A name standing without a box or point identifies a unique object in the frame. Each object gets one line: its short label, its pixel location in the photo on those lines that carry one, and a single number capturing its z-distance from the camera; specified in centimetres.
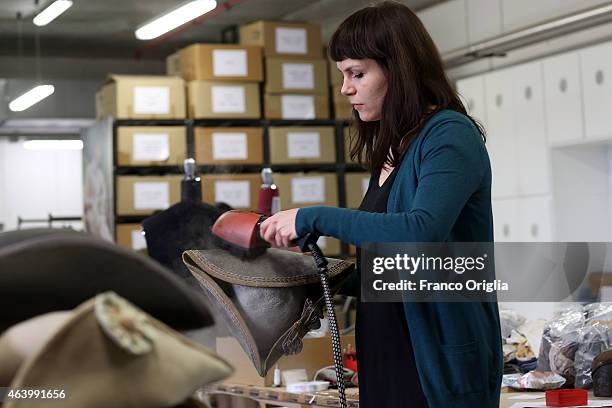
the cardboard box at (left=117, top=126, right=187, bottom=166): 710
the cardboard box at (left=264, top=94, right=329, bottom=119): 749
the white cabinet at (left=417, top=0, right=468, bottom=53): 747
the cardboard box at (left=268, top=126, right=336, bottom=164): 745
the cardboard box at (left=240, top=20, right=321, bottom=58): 754
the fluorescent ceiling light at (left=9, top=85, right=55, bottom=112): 906
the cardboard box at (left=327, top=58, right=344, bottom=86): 773
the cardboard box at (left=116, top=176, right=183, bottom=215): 708
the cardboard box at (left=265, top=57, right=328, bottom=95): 750
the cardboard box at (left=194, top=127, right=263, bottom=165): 730
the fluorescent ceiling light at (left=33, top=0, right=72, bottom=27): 732
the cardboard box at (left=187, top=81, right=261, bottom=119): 725
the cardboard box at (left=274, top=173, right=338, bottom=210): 733
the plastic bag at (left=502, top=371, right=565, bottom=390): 236
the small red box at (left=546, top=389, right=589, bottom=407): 212
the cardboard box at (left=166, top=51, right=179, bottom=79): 777
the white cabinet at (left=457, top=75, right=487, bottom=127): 684
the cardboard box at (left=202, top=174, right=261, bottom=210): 709
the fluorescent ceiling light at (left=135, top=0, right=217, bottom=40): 689
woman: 148
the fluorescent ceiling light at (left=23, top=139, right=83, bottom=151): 1226
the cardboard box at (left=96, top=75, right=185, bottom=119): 711
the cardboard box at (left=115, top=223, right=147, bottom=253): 705
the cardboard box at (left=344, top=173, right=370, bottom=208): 766
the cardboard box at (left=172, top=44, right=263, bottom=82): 731
